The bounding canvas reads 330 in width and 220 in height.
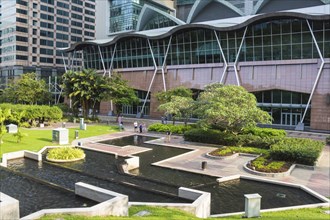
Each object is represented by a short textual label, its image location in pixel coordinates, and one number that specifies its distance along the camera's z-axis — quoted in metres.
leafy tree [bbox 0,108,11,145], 27.94
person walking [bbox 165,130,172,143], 34.26
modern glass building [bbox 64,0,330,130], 45.69
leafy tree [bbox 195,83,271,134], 28.55
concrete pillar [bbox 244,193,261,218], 12.05
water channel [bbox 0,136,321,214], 15.90
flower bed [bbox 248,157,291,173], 21.23
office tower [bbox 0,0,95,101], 94.06
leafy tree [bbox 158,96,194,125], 36.88
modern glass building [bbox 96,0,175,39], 80.88
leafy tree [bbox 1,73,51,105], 60.62
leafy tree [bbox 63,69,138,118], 50.34
